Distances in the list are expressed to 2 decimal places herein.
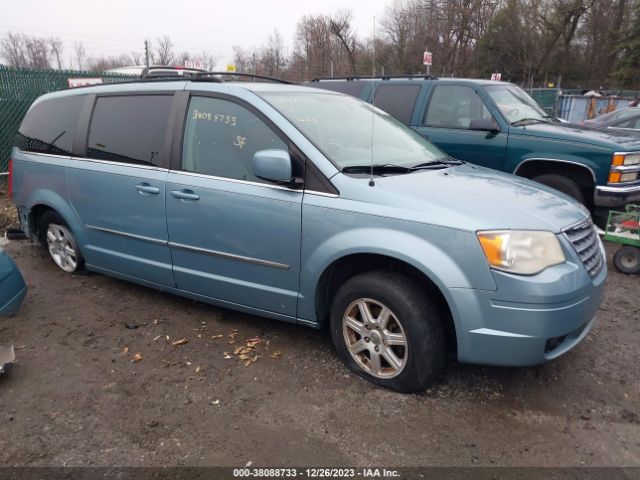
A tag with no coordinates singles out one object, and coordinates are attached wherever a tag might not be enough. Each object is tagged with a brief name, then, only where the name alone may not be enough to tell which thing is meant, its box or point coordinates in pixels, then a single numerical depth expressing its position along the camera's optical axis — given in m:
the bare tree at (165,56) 52.75
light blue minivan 2.61
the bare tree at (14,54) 54.22
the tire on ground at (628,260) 5.01
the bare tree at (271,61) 40.47
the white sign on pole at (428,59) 10.49
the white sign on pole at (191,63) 18.34
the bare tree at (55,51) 63.12
